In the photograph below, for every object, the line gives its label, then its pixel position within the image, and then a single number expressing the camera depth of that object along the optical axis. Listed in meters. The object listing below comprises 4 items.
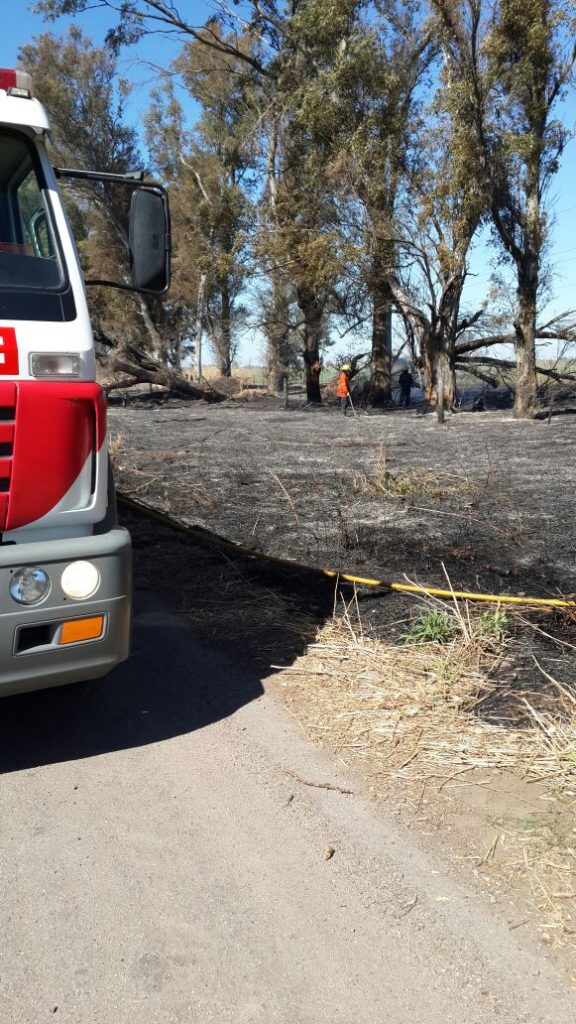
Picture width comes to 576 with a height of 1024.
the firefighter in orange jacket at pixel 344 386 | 26.25
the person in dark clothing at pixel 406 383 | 31.69
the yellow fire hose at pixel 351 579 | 5.57
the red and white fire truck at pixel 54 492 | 3.42
